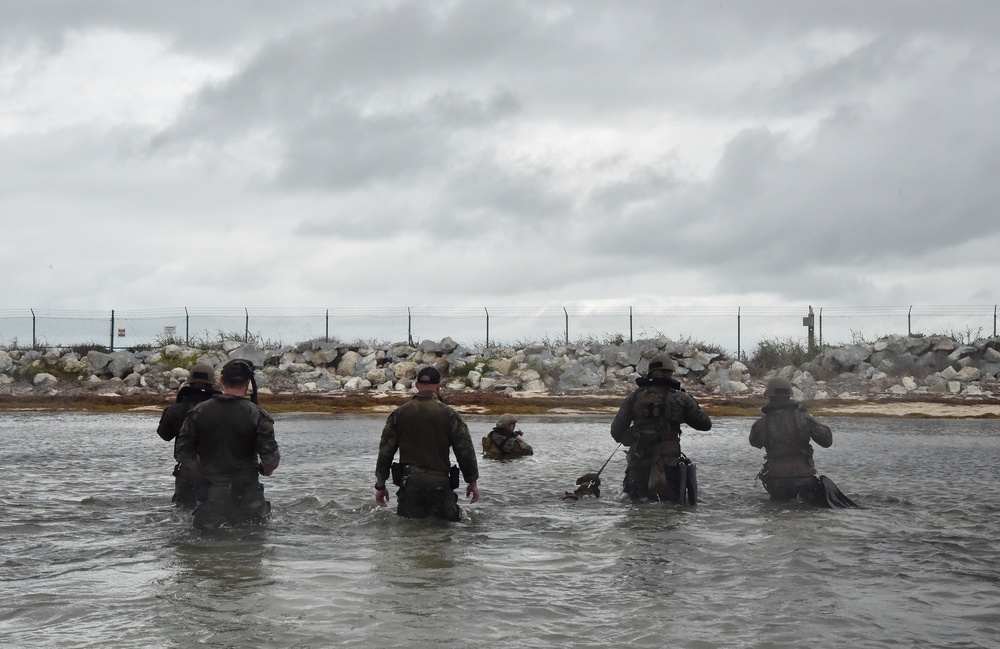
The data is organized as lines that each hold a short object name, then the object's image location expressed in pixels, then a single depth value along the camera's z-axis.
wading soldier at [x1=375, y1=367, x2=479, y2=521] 9.73
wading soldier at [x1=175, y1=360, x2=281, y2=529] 9.04
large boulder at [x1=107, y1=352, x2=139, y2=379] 41.59
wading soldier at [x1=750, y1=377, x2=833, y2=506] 11.42
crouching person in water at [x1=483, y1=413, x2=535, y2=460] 16.95
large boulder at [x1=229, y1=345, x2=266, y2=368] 41.50
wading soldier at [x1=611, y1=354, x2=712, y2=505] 11.25
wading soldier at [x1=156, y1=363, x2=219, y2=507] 10.21
